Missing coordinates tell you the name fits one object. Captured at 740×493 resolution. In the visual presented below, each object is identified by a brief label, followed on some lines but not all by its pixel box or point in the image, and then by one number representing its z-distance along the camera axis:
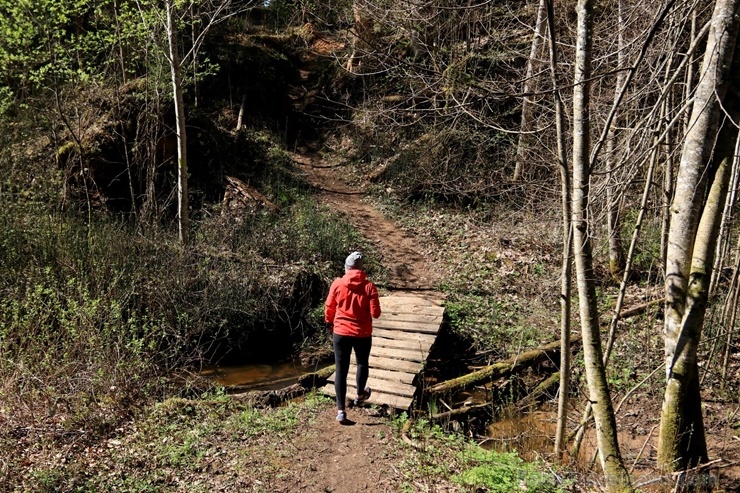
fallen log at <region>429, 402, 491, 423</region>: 6.64
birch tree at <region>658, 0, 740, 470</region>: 4.11
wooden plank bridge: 6.77
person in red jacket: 5.91
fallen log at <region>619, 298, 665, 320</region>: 8.67
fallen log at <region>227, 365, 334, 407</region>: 6.86
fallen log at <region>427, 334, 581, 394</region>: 7.55
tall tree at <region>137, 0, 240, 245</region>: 9.33
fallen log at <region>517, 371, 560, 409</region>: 7.46
